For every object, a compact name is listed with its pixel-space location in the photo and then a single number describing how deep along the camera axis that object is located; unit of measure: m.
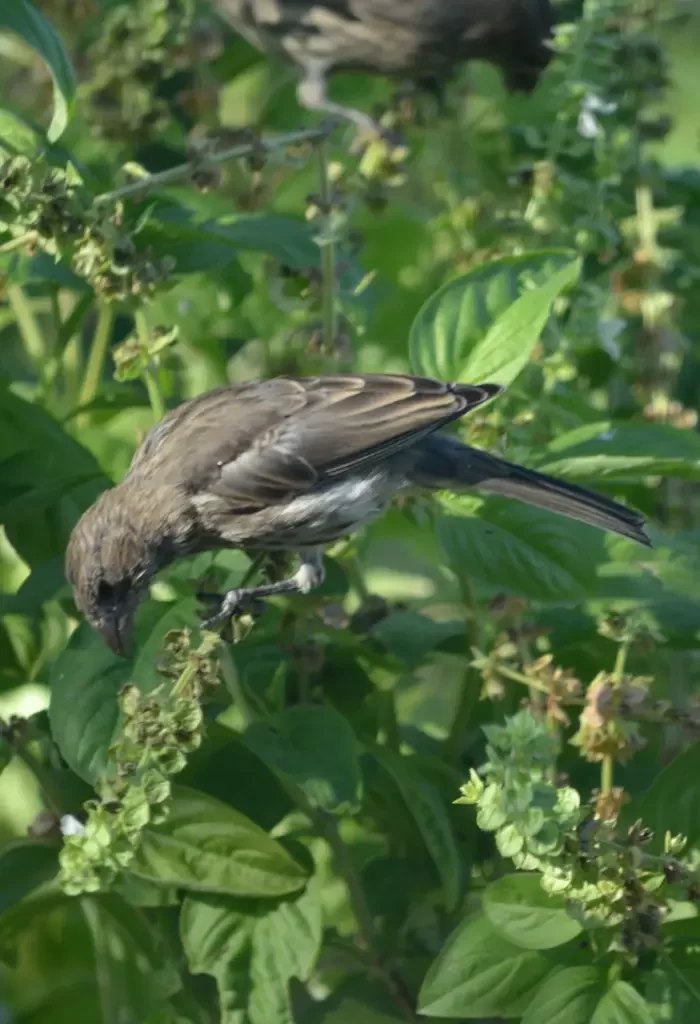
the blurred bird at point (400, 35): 7.77
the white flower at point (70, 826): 4.81
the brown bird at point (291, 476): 5.29
